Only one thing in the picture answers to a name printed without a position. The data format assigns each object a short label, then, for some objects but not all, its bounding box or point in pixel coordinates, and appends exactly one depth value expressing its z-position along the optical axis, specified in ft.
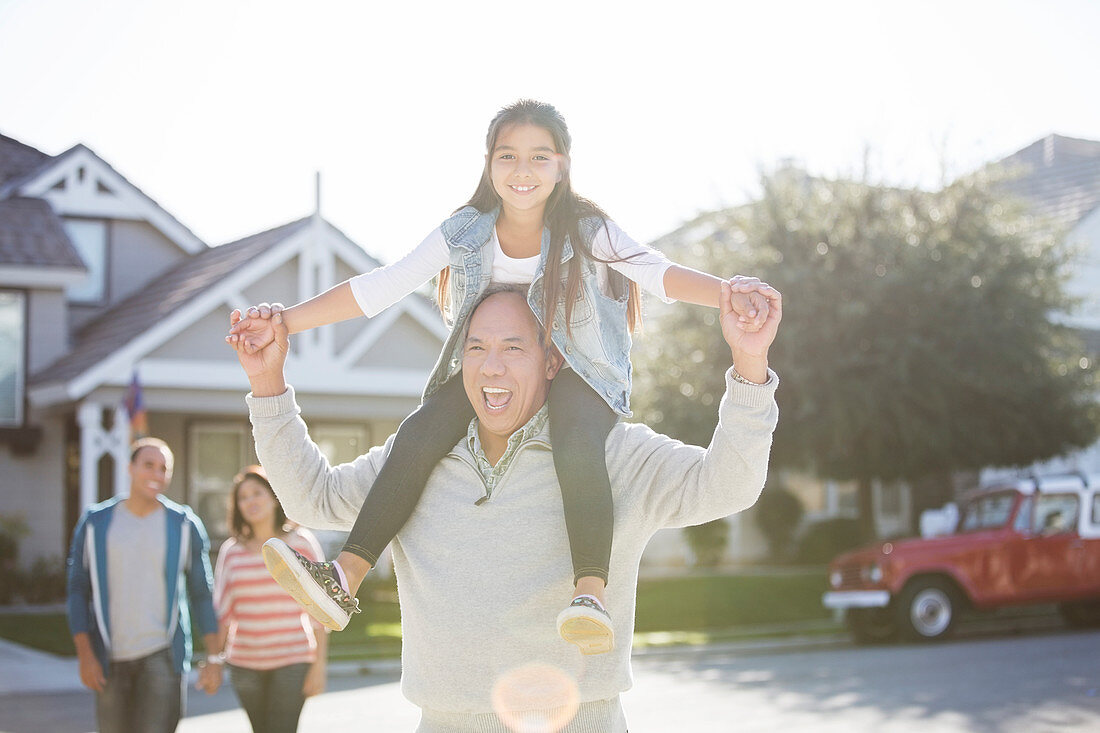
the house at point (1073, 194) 94.99
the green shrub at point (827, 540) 94.94
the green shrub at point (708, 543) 90.99
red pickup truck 50.70
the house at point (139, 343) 59.16
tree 62.03
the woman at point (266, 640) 21.20
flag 53.57
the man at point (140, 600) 20.94
